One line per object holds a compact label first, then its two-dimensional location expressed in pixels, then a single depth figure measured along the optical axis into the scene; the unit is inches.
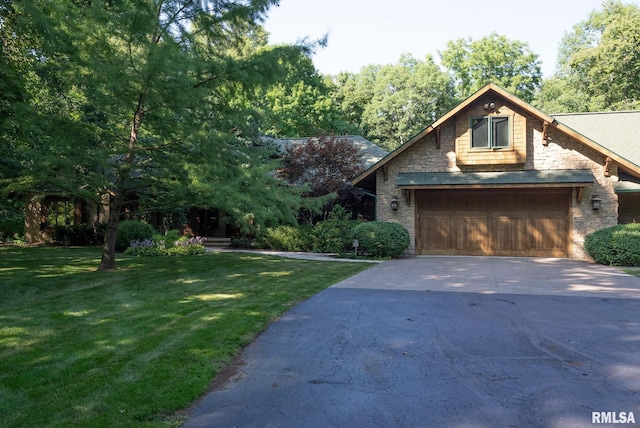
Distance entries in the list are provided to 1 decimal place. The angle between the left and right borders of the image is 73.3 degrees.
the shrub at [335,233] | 637.3
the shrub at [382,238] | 586.6
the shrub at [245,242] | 747.2
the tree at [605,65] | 1152.2
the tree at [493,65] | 1461.6
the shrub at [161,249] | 596.1
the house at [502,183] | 576.4
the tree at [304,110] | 1304.1
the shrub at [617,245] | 487.8
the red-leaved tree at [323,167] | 691.4
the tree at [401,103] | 1429.6
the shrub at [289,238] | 685.9
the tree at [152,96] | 320.5
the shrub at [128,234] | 673.6
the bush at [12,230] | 828.6
